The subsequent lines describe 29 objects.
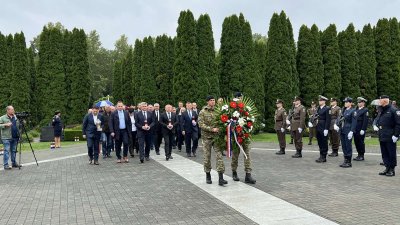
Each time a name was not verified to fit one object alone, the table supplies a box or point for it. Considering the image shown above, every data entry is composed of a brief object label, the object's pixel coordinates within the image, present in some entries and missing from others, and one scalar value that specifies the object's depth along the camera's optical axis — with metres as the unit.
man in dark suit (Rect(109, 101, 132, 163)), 13.04
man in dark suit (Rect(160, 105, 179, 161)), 13.32
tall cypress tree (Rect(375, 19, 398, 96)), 30.67
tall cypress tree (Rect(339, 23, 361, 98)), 29.52
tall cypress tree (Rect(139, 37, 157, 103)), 34.78
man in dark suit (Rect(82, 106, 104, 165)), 12.82
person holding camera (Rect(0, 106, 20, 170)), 11.82
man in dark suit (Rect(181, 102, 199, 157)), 14.38
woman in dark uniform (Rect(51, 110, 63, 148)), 20.25
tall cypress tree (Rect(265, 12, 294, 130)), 27.17
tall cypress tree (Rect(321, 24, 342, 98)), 28.86
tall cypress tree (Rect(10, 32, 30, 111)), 31.36
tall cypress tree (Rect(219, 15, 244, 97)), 26.47
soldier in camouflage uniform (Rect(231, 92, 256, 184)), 8.59
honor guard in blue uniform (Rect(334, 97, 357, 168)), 11.09
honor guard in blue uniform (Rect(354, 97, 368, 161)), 11.55
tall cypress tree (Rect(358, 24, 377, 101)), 30.19
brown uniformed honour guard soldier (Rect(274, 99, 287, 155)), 14.41
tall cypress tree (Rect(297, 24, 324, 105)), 28.40
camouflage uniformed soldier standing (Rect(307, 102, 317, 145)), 14.18
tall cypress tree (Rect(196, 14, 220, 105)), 25.59
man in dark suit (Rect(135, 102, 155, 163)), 12.82
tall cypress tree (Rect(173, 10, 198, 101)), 25.70
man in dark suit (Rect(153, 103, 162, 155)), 14.90
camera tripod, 12.18
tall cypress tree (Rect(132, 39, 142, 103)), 36.78
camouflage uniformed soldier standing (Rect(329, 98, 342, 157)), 13.72
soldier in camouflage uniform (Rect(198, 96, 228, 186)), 8.51
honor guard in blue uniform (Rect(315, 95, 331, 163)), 12.12
